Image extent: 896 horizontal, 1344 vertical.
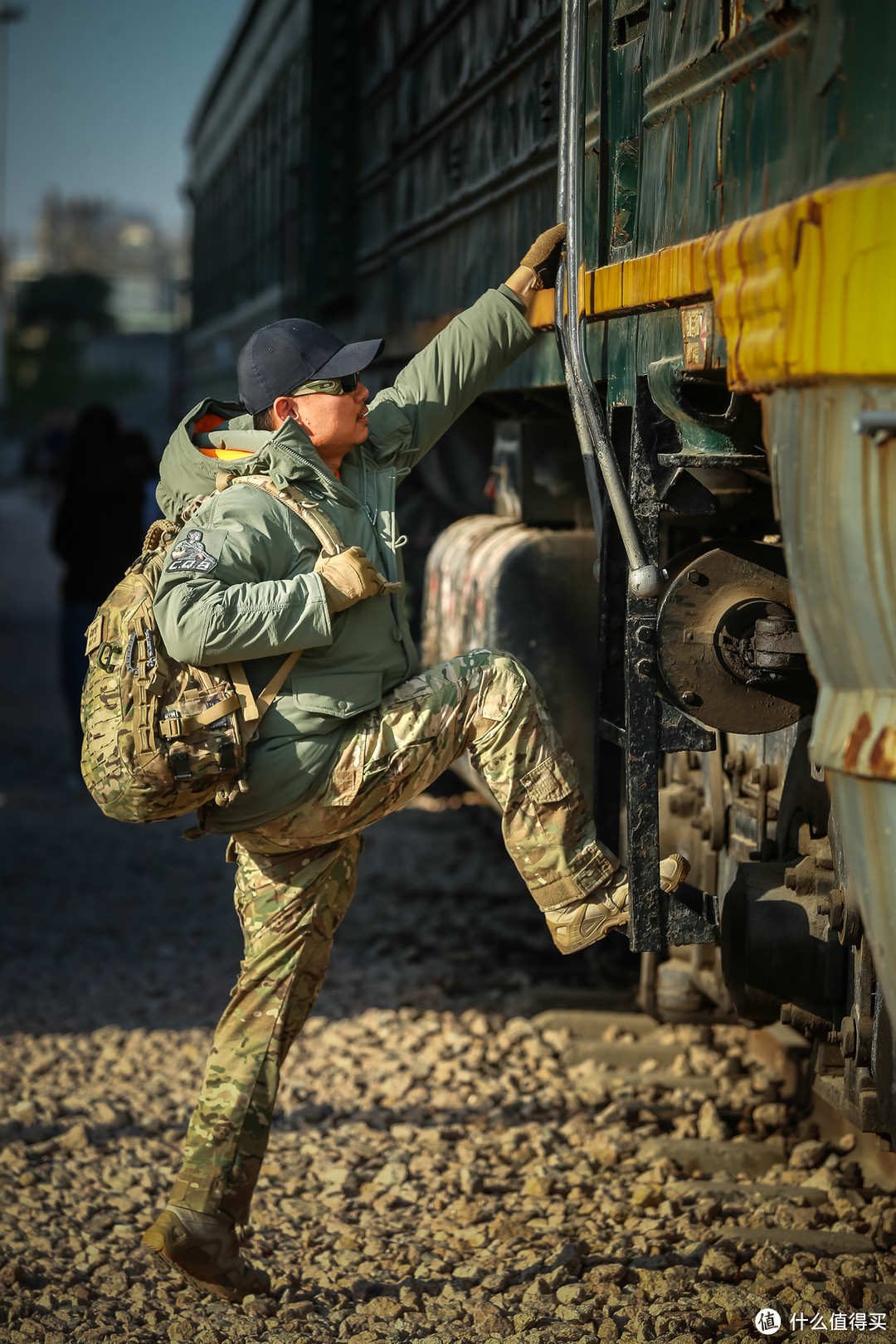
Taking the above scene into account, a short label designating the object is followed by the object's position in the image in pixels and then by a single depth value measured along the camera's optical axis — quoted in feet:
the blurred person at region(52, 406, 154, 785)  52.44
